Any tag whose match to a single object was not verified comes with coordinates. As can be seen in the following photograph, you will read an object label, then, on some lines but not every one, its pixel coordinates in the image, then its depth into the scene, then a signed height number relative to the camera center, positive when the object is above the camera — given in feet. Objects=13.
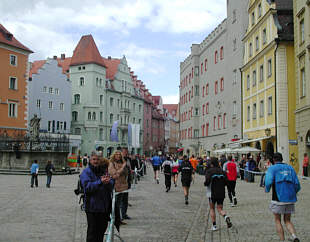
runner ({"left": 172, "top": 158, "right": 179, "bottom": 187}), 73.80 -1.71
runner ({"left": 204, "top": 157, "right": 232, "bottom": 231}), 33.39 -2.08
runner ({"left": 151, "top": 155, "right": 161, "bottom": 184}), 89.74 -1.18
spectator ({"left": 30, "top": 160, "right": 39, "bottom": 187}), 70.55 -2.33
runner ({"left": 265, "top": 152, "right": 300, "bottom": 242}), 26.71 -1.84
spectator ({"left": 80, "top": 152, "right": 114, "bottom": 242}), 21.35 -1.95
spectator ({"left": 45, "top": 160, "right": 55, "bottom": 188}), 70.79 -2.71
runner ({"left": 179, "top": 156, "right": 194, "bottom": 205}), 50.55 -1.80
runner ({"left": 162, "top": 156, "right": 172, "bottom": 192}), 65.67 -2.06
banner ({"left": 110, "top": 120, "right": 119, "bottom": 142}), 175.32 +9.91
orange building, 172.04 +29.63
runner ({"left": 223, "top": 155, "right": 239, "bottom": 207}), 48.26 -1.81
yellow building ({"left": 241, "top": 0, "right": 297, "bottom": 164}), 100.17 +20.27
